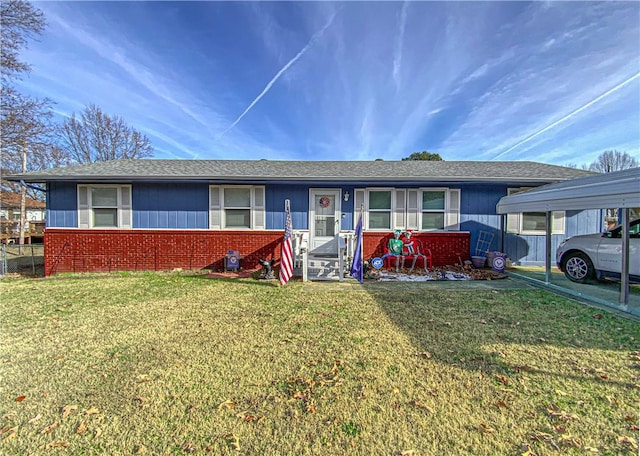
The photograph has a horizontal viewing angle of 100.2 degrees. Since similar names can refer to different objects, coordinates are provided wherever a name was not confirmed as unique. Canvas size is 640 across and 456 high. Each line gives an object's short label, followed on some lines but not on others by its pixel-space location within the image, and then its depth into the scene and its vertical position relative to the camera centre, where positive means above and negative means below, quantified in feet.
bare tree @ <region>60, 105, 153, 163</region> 79.36 +26.30
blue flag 22.61 -3.14
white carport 14.71 +1.70
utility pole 56.13 +4.02
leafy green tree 87.26 +22.43
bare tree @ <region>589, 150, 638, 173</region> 98.32 +22.97
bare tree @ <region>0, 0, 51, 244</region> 36.81 +19.26
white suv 18.06 -2.47
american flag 21.53 -3.03
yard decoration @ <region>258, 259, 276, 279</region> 23.72 -4.44
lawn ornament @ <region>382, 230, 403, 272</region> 26.45 -2.52
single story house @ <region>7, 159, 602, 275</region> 27.35 +0.78
